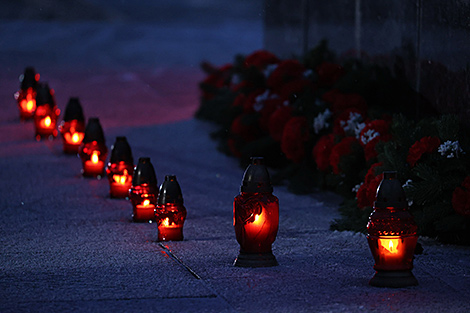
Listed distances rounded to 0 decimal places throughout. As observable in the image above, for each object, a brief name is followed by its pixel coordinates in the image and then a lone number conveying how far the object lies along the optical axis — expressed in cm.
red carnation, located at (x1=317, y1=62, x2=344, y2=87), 2030
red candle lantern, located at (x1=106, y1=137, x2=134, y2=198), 1689
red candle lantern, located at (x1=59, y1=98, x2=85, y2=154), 2150
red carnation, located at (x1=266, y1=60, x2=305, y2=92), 2120
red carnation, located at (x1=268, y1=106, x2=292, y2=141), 1984
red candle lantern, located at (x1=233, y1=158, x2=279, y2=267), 1114
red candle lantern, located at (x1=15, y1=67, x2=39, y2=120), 2803
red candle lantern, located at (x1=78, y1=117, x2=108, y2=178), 1889
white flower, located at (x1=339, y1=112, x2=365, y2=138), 1705
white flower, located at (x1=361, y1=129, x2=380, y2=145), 1531
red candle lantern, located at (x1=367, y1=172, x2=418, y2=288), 1021
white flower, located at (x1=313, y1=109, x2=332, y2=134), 1839
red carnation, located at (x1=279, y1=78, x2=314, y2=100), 2033
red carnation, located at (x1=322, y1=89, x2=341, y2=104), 1881
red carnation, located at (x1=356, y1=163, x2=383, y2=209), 1375
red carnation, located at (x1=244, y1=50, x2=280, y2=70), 2378
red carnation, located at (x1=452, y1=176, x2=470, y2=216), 1252
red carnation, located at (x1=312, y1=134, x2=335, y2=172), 1727
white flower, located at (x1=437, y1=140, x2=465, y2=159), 1318
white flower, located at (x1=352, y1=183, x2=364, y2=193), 1521
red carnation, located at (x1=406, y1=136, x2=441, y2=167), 1344
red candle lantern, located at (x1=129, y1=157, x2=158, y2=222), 1452
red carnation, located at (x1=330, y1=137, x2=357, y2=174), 1630
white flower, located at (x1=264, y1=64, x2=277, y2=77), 2245
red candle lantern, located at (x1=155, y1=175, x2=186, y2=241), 1277
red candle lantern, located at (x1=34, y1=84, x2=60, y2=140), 2478
